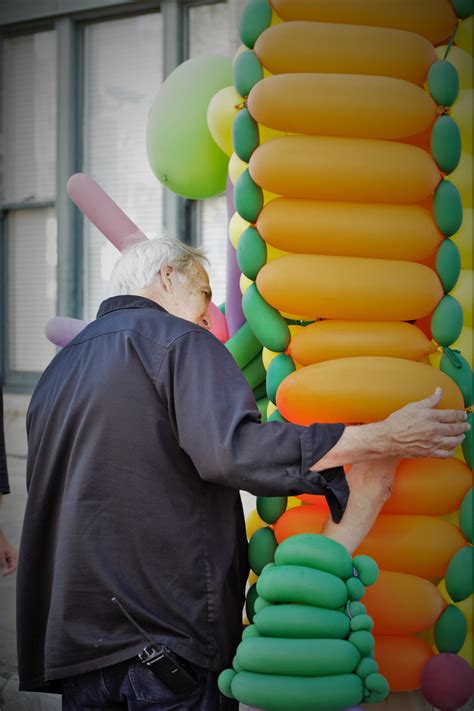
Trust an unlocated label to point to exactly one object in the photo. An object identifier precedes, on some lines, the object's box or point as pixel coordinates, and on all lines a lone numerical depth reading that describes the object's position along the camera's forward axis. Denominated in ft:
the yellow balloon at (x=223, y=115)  18.95
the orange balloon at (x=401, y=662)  17.75
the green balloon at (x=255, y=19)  18.10
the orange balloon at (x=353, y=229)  17.82
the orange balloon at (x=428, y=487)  17.70
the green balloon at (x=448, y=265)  17.87
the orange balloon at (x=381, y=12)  17.88
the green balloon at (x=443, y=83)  17.79
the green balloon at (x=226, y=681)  17.01
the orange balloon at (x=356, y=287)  17.76
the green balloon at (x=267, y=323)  18.12
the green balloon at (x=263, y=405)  19.47
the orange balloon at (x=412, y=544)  17.74
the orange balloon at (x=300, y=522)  17.89
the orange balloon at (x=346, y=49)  17.78
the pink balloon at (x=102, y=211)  19.67
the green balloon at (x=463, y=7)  17.97
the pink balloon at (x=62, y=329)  19.83
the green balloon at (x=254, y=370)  19.52
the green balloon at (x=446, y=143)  17.79
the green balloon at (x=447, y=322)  17.79
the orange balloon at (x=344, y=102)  17.74
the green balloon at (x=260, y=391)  19.72
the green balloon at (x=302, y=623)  16.89
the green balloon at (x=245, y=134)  18.09
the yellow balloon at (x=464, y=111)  17.92
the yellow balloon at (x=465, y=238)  18.02
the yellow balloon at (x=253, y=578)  18.40
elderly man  16.92
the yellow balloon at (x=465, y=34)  18.07
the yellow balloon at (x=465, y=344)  17.97
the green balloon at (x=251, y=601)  18.04
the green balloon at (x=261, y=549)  18.04
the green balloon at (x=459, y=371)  17.73
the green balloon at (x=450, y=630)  17.75
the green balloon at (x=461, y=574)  17.71
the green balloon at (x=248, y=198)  18.10
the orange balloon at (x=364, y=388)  17.43
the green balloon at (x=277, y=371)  18.06
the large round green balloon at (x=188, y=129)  19.86
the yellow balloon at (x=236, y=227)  18.58
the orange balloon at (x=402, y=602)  17.67
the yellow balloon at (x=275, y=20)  18.16
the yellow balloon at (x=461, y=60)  18.05
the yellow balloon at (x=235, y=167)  18.44
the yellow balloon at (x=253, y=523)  18.61
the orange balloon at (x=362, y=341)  17.80
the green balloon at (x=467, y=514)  17.79
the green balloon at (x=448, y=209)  17.83
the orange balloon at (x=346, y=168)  17.77
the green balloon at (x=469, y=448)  17.82
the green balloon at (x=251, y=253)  18.14
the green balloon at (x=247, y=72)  18.07
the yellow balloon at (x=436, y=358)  17.88
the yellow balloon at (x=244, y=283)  18.34
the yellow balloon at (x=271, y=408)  18.40
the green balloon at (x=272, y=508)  18.25
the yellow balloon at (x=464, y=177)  18.05
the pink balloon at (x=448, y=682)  17.56
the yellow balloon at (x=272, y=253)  18.26
